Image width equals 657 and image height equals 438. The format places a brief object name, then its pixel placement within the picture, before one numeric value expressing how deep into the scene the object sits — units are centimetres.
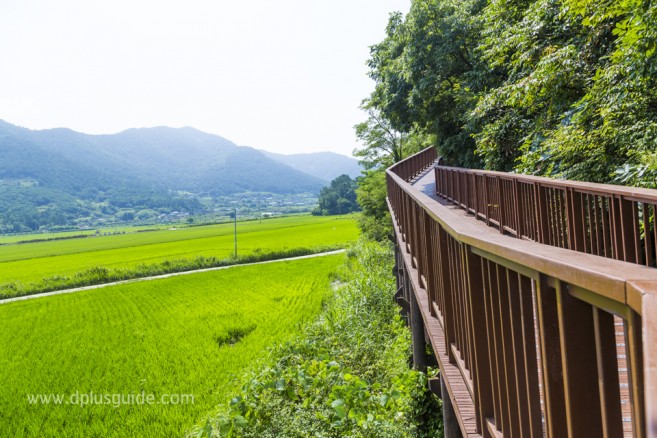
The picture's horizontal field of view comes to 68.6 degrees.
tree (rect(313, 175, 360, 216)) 11706
